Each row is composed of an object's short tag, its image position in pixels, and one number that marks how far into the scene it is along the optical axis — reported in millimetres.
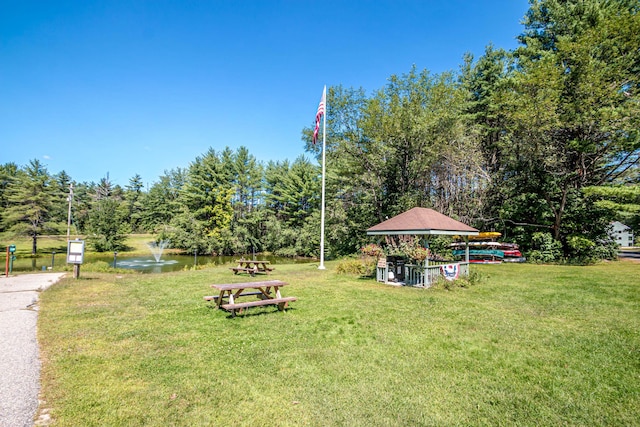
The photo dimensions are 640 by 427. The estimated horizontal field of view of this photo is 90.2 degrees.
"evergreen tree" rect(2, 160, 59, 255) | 32997
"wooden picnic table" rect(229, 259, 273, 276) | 13078
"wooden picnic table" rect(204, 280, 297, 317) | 6637
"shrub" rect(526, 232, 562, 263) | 19141
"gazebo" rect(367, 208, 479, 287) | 11148
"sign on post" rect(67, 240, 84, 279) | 10328
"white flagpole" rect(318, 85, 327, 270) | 15172
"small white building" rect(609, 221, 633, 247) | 50581
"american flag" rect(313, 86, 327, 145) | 14706
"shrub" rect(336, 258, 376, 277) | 13781
